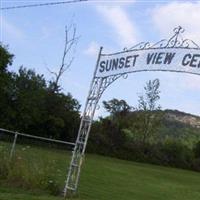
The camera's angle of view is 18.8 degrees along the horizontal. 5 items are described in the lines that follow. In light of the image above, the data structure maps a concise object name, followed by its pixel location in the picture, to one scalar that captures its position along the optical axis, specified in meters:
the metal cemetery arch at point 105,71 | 15.66
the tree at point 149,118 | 81.38
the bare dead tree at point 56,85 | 67.43
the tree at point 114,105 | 87.26
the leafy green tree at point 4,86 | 61.59
